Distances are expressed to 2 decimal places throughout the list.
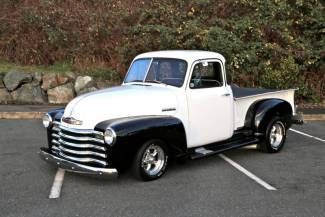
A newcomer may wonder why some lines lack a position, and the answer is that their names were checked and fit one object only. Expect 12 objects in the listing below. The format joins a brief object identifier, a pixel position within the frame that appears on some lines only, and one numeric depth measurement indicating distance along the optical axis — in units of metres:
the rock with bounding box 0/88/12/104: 14.51
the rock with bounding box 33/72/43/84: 14.99
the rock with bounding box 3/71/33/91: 14.66
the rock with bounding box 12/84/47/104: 14.55
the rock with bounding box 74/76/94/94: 14.91
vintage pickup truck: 6.64
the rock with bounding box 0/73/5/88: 14.77
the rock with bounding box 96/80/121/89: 15.12
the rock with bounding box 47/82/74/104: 14.77
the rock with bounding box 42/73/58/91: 14.95
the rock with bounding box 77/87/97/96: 14.84
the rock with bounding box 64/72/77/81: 15.16
